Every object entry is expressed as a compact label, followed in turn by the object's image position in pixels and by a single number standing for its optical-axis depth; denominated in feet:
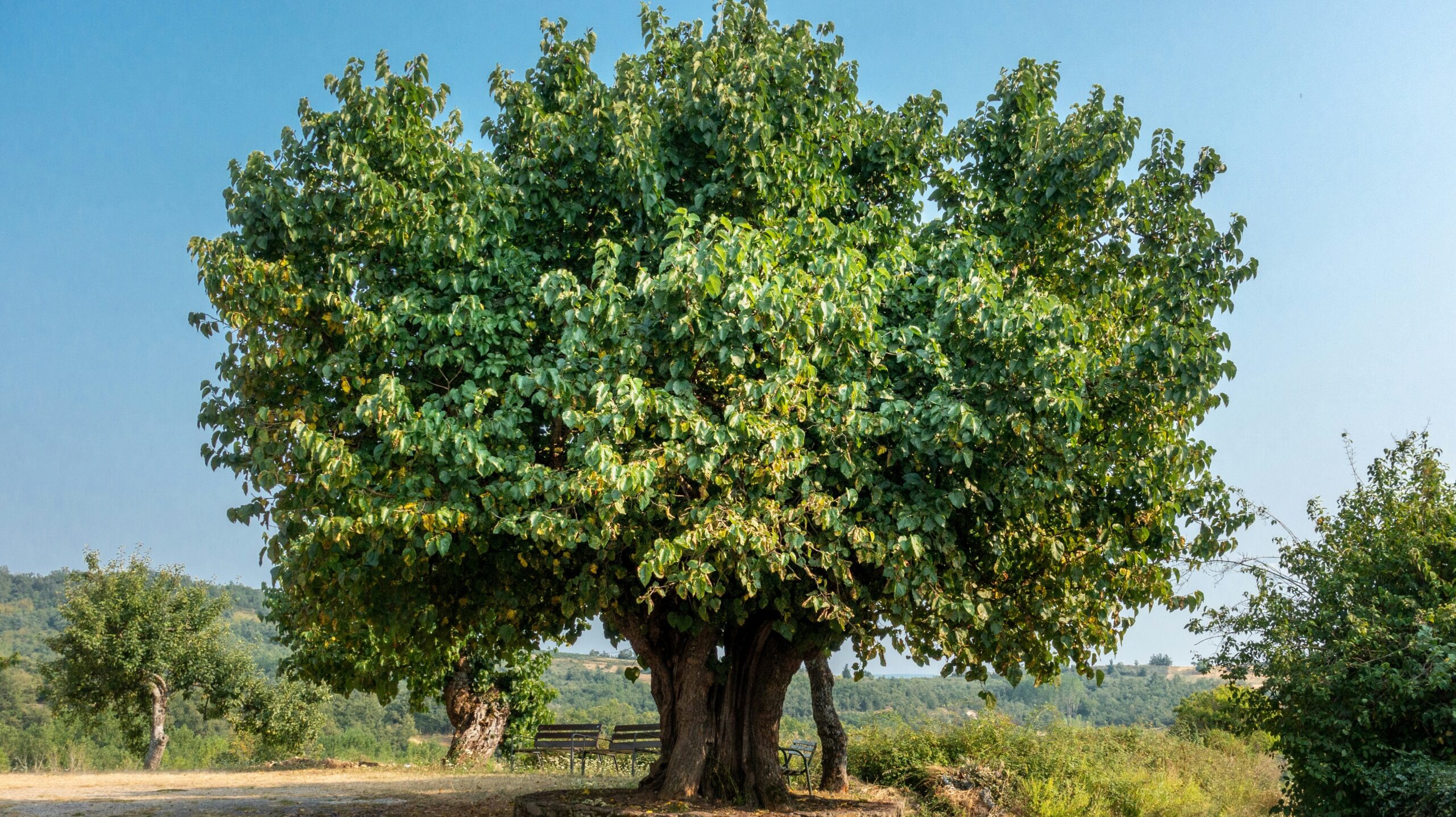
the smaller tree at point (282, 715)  98.94
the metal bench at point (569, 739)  66.49
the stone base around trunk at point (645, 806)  33.58
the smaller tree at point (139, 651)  88.99
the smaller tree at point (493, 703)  78.48
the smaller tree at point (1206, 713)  80.71
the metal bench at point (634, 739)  61.72
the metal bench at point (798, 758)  48.29
